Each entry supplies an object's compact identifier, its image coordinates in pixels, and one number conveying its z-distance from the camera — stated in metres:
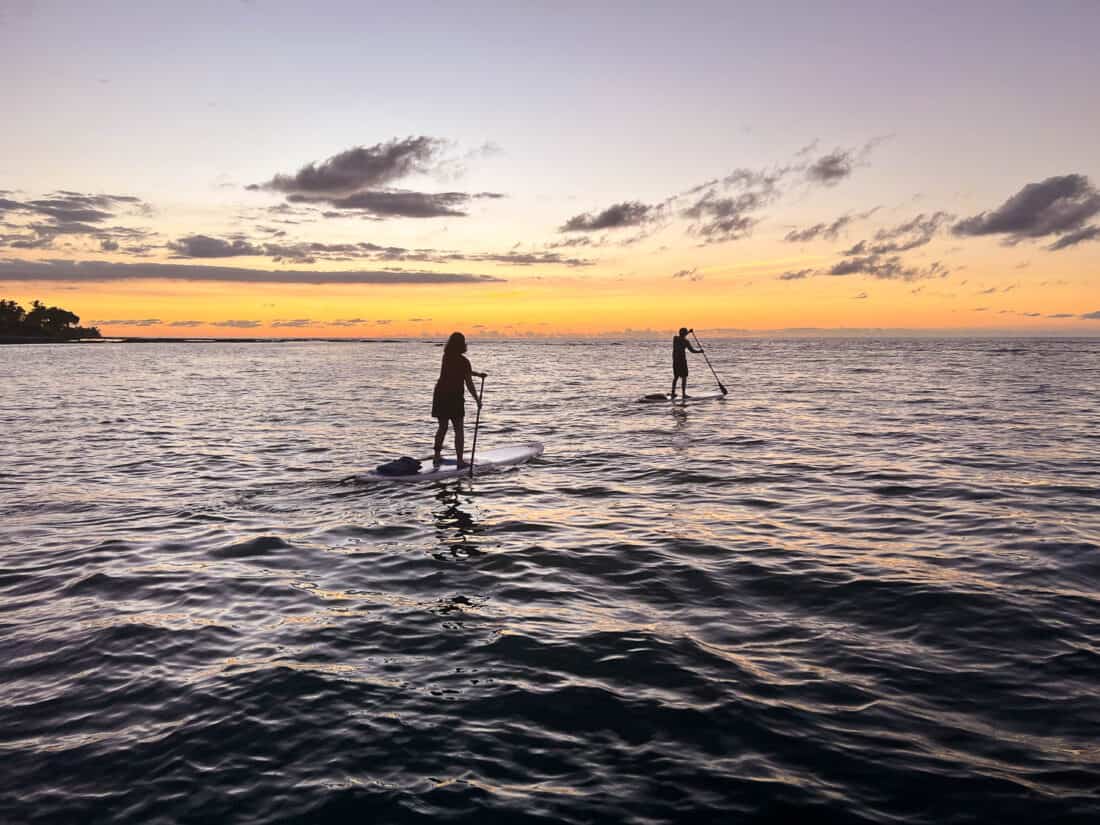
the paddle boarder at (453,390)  16.06
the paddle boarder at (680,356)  31.65
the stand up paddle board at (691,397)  35.91
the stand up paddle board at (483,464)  15.72
